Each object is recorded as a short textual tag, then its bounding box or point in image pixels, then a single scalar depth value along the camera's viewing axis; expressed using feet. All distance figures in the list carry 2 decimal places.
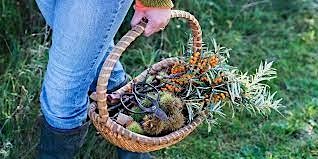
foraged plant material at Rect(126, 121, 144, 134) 8.43
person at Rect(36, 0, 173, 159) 7.70
